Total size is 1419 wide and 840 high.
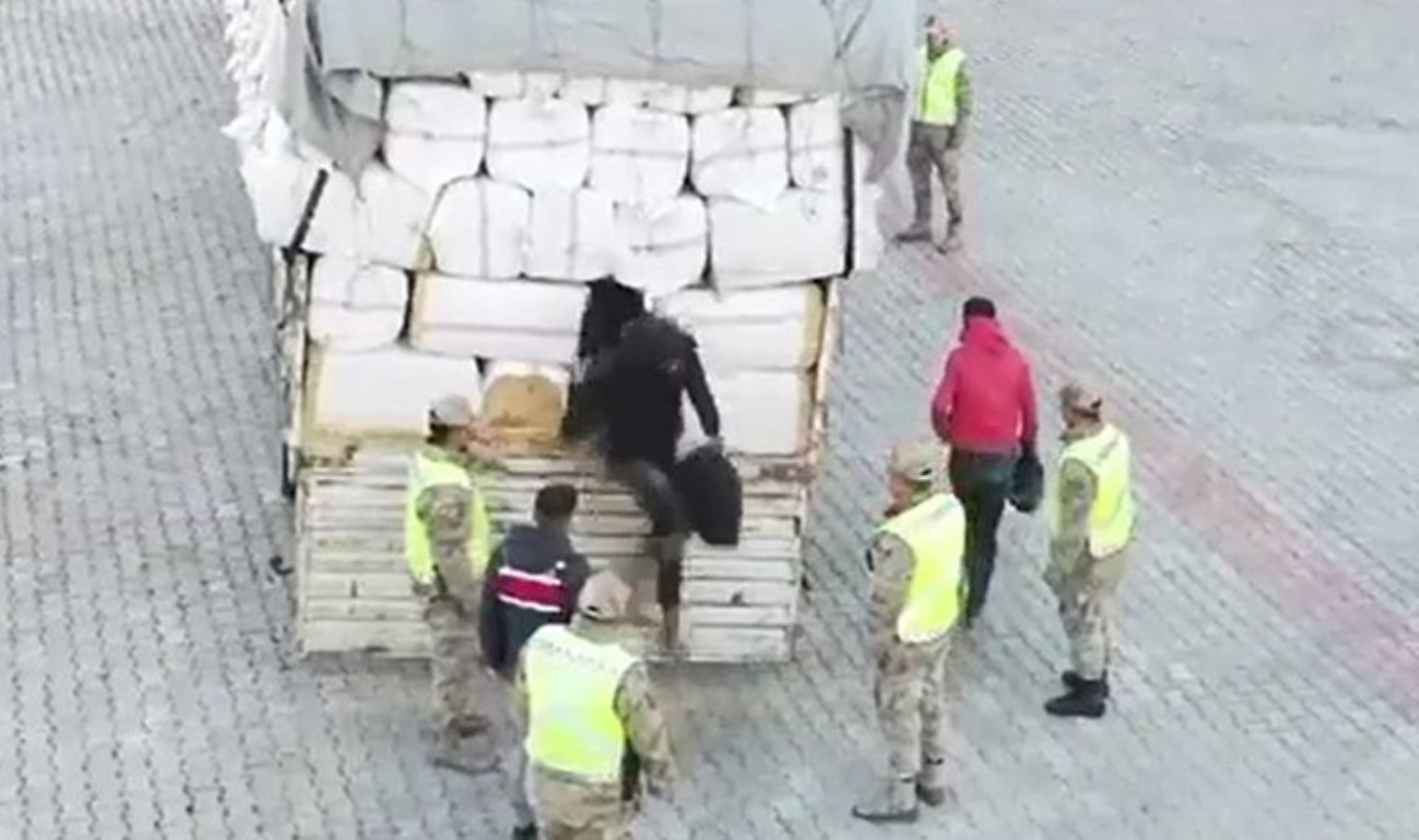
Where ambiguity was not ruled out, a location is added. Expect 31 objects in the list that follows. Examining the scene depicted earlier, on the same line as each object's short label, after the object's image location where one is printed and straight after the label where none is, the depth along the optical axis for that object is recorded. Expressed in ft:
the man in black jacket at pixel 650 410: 39.83
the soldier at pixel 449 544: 38.09
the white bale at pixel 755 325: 40.73
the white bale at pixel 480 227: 39.58
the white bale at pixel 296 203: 39.52
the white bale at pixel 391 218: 39.52
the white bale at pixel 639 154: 39.70
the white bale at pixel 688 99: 39.65
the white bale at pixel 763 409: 41.29
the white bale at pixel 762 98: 39.81
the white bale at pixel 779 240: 40.11
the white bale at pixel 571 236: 39.73
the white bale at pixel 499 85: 39.17
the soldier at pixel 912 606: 36.58
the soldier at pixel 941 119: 61.00
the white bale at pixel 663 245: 39.88
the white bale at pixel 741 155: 39.83
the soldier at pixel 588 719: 32.07
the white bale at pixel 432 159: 39.32
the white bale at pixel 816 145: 40.24
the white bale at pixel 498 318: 40.27
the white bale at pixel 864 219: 40.63
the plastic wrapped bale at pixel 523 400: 40.78
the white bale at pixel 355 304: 40.09
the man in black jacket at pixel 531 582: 35.81
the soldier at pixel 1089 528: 39.96
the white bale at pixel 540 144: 39.45
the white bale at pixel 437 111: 39.14
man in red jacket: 43.32
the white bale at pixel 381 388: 40.68
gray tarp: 38.60
